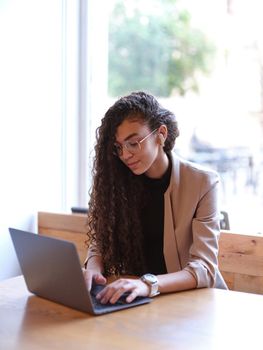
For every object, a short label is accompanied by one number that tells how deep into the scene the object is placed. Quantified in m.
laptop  1.42
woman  1.88
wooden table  1.28
